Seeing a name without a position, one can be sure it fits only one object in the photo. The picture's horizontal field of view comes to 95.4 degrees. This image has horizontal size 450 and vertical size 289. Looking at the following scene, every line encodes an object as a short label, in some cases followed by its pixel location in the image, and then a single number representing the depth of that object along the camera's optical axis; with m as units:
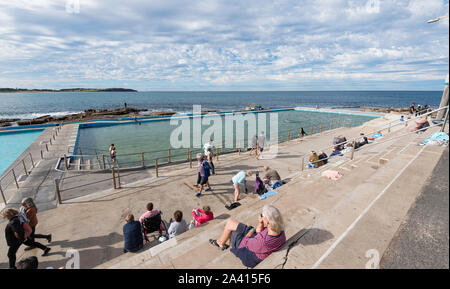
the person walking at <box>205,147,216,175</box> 8.74
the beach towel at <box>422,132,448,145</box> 5.34
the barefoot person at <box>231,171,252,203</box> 6.40
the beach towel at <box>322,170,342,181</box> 5.80
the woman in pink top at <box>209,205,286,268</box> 2.76
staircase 2.86
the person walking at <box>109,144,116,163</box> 12.16
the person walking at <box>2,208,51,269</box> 3.80
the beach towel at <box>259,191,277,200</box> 5.32
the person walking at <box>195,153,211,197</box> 6.91
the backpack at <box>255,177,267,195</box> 6.41
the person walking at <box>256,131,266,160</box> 11.34
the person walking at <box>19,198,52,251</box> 4.38
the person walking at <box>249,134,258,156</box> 11.73
